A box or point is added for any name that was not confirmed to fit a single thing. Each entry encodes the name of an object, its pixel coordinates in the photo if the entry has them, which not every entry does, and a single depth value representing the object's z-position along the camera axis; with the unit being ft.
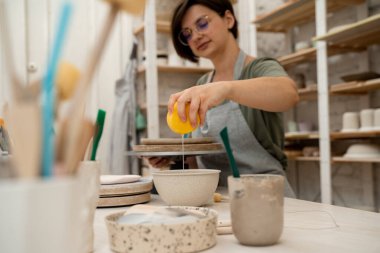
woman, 4.33
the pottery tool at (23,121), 0.94
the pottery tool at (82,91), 1.02
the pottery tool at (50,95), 0.95
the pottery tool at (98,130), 1.97
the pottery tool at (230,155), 2.06
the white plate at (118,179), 3.52
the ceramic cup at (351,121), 8.83
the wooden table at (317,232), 2.08
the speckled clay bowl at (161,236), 1.89
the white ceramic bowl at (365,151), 8.50
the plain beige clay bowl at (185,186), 3.03
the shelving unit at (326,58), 8.62
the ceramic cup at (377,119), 8.20
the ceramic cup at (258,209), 2.05
